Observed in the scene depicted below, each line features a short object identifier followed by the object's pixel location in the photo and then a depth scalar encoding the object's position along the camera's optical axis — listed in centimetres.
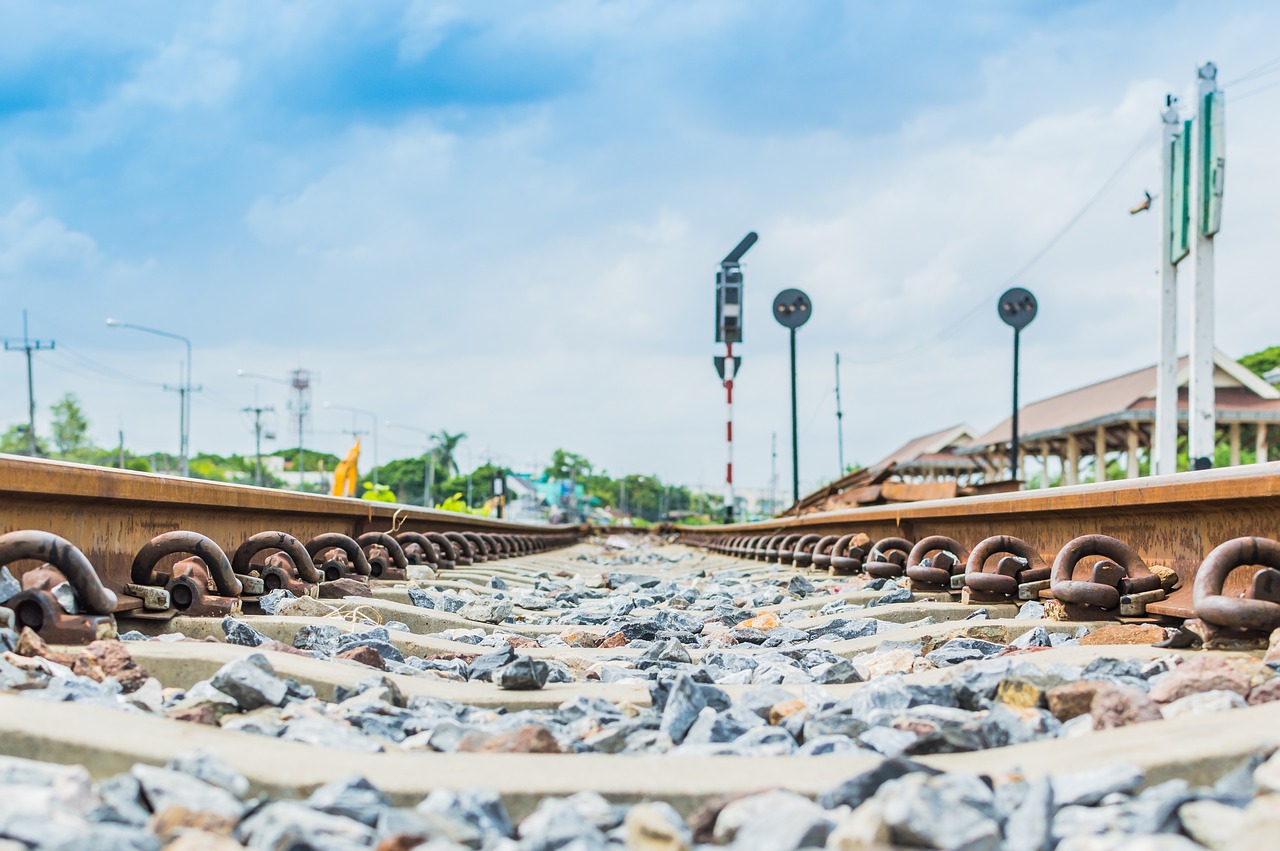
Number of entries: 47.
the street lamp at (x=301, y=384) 9945
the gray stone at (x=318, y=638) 312
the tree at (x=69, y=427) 10362
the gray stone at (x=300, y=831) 138
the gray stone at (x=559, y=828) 142
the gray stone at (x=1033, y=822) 136
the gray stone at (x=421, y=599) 479
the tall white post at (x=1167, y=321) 1395
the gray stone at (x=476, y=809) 151
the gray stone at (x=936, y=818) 132
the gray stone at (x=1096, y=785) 151
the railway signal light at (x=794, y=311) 1888
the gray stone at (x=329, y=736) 193
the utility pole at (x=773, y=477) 8856
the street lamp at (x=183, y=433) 4492
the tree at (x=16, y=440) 10152
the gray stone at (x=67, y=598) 267
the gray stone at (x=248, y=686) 219
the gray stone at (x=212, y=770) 157
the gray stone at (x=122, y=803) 147
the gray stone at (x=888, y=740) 186
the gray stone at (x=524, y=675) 257
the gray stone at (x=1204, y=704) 196
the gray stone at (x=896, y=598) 460
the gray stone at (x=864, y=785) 151
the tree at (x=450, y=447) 9984
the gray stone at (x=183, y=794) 149
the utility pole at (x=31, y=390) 5698
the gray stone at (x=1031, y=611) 364
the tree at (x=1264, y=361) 5103
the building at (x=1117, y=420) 2264
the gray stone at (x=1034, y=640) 305
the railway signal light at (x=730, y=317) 2608
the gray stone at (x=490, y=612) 455
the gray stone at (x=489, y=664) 290
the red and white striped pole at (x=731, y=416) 2572
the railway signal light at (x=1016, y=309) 1490
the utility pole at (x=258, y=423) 6850
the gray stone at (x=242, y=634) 291
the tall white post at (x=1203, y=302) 1305
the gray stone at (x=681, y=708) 212
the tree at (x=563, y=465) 10670
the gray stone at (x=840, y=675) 272
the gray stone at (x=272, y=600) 363
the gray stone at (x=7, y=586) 258
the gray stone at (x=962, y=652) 289
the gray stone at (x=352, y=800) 149
